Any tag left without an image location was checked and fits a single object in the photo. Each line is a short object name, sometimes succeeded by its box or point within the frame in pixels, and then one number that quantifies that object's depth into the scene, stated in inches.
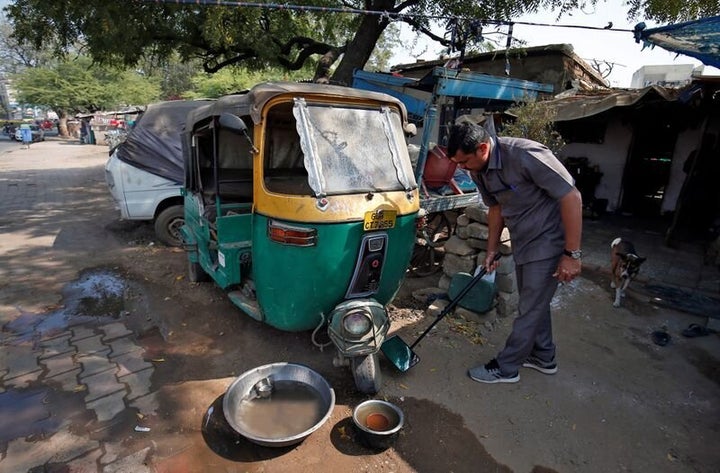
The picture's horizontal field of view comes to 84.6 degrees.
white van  245.6
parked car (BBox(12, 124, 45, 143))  1045.4
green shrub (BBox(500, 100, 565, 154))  209.0
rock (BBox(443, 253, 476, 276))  174.4
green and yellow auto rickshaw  115.3
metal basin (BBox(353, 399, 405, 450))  100.5
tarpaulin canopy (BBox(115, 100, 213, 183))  247.8
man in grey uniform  106.3
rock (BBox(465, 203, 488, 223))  165.9
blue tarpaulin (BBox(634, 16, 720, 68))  147.3
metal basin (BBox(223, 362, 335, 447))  103.3
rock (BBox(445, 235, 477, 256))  173.5
